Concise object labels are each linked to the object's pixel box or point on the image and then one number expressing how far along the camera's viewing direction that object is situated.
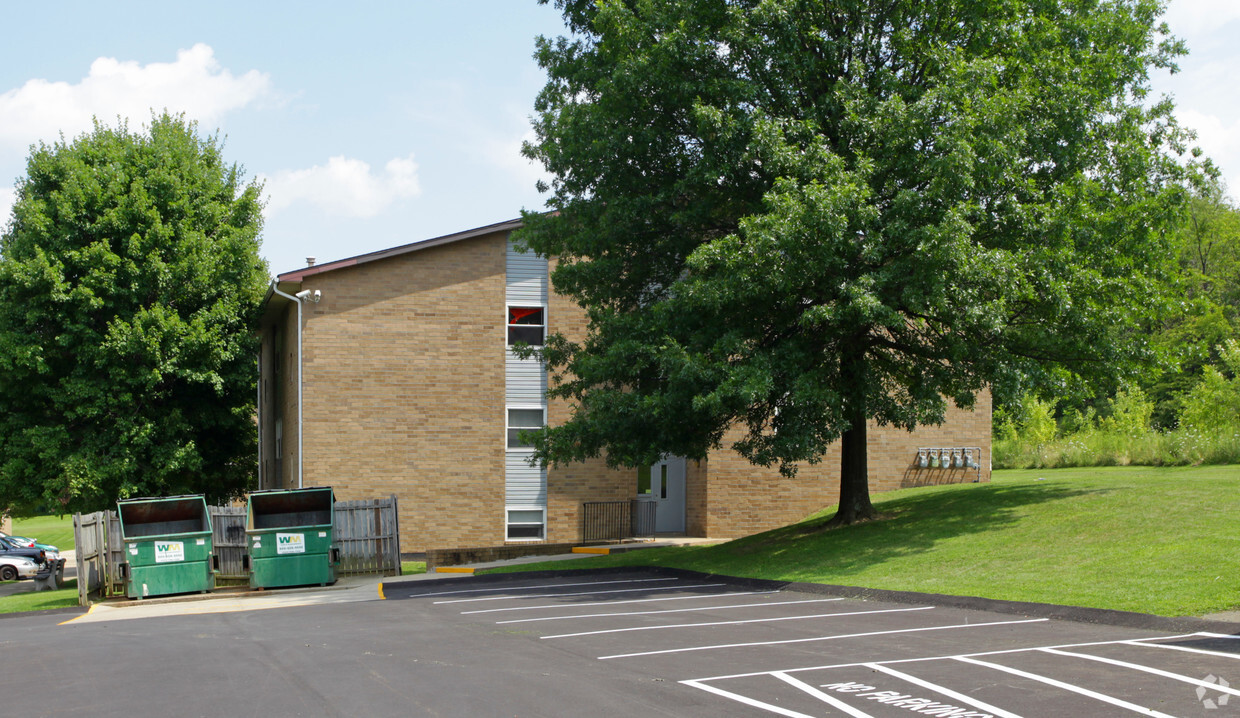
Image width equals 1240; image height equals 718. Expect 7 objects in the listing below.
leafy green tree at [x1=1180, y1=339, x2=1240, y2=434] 31.88
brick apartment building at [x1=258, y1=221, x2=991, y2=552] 25.56
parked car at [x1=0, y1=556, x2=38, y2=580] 31.64
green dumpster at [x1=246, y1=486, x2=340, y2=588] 19.70
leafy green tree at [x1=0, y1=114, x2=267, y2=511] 25.61
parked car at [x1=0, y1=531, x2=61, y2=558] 34.31
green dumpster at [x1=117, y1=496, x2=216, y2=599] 18.94
